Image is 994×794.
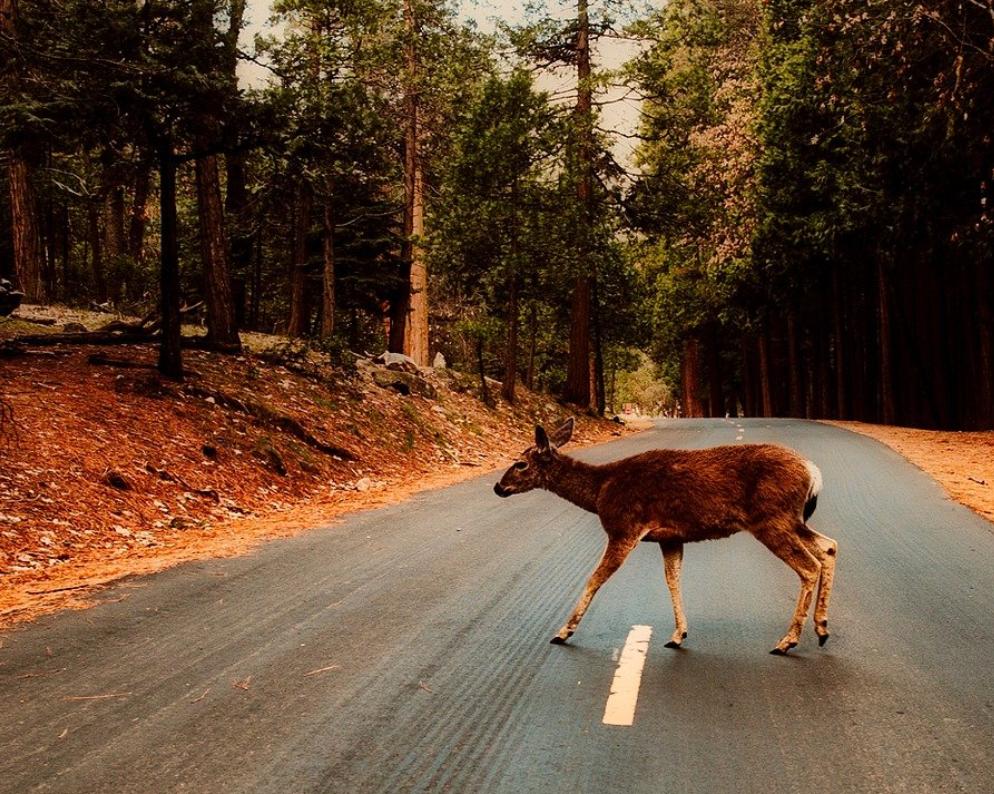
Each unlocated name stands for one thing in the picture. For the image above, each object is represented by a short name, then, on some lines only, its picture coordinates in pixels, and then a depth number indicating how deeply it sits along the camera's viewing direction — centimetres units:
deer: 530
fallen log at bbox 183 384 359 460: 1415
